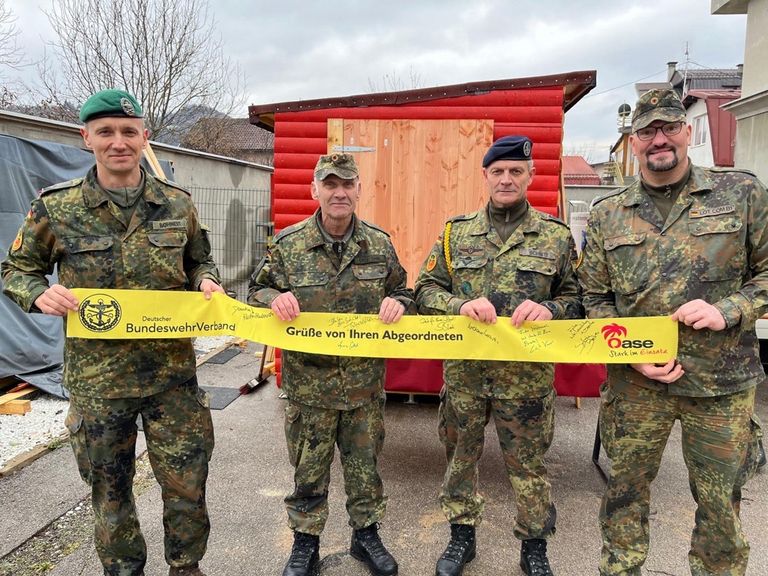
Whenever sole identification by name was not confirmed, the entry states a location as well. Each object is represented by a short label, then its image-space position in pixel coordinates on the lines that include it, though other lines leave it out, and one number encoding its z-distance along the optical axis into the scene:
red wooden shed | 4.65
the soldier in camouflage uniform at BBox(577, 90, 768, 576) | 2.04
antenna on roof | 29.54
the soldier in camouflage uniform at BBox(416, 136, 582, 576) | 2.46
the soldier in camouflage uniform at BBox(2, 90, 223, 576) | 2.17
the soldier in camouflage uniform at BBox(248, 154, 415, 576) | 2.51
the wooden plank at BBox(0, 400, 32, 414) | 4.41
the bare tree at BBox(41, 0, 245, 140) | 13.38
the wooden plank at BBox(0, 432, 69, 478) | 3.55
